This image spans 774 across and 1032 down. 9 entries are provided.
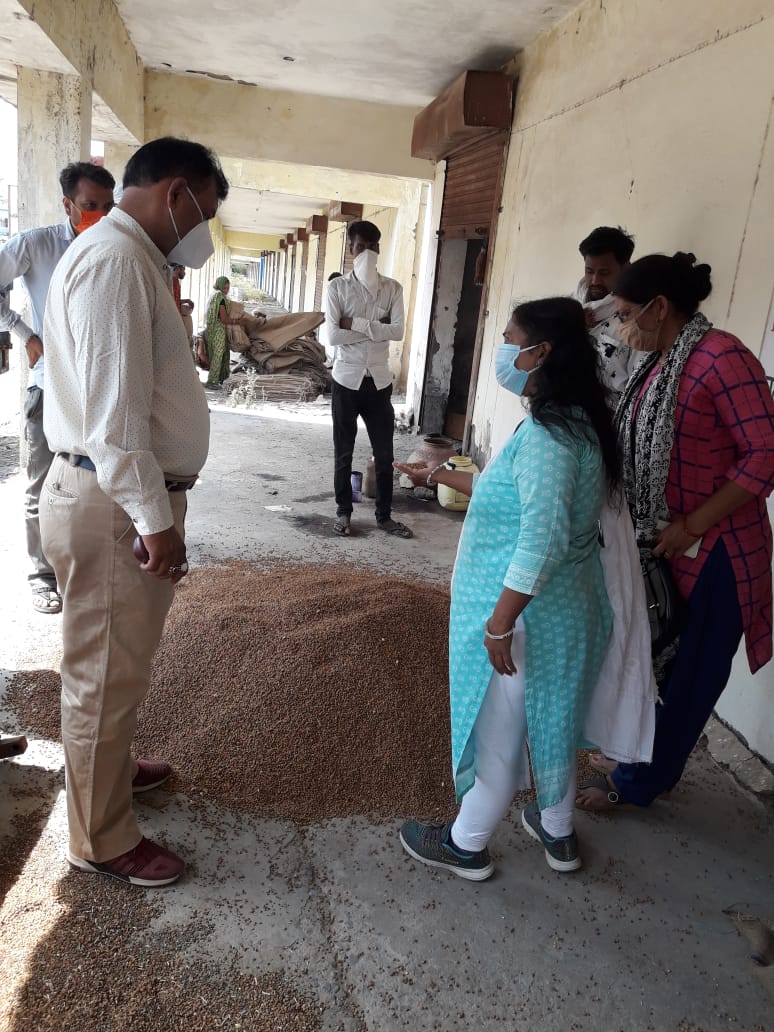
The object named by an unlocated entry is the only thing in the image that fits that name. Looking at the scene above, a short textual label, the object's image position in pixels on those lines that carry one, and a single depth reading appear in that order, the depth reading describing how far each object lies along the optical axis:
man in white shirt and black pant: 4.66
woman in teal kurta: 1.65
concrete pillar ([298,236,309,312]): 20.64
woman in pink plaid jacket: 1.92
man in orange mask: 3.09
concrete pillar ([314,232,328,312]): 17.05
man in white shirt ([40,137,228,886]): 1.51
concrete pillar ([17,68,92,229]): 4.82
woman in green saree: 9.98
